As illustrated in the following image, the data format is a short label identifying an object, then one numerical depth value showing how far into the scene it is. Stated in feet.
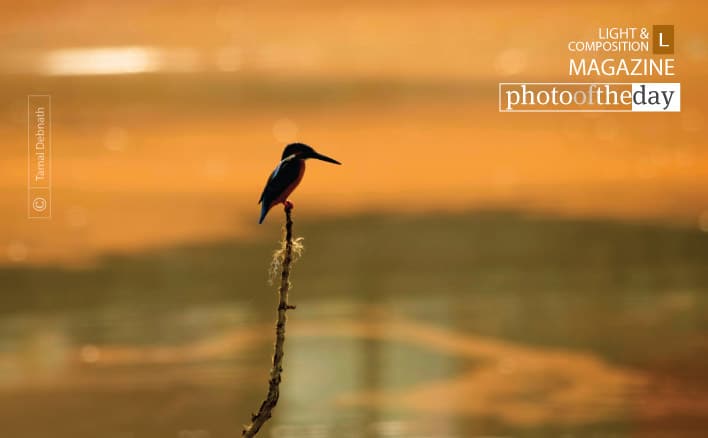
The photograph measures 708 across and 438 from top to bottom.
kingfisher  58.90
